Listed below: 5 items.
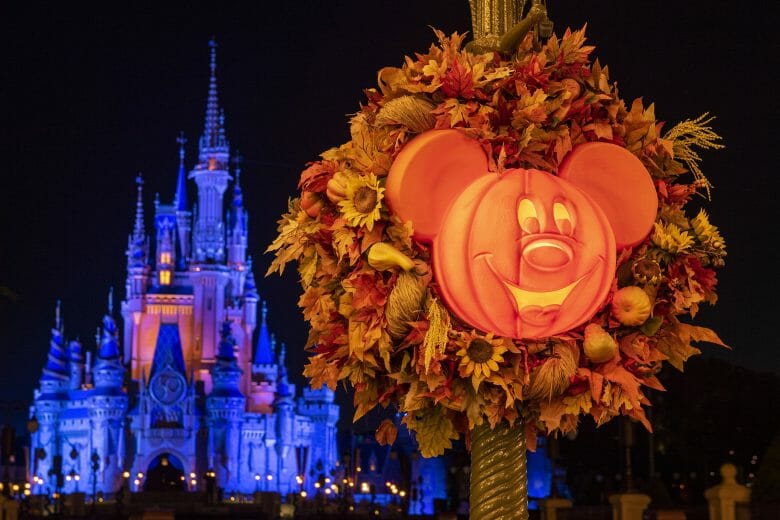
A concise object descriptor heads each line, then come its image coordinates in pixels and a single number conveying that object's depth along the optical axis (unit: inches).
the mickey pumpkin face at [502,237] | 180.4
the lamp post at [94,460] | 3057.6
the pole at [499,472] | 187.9
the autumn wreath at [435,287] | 178.9
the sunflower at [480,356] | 175.9
